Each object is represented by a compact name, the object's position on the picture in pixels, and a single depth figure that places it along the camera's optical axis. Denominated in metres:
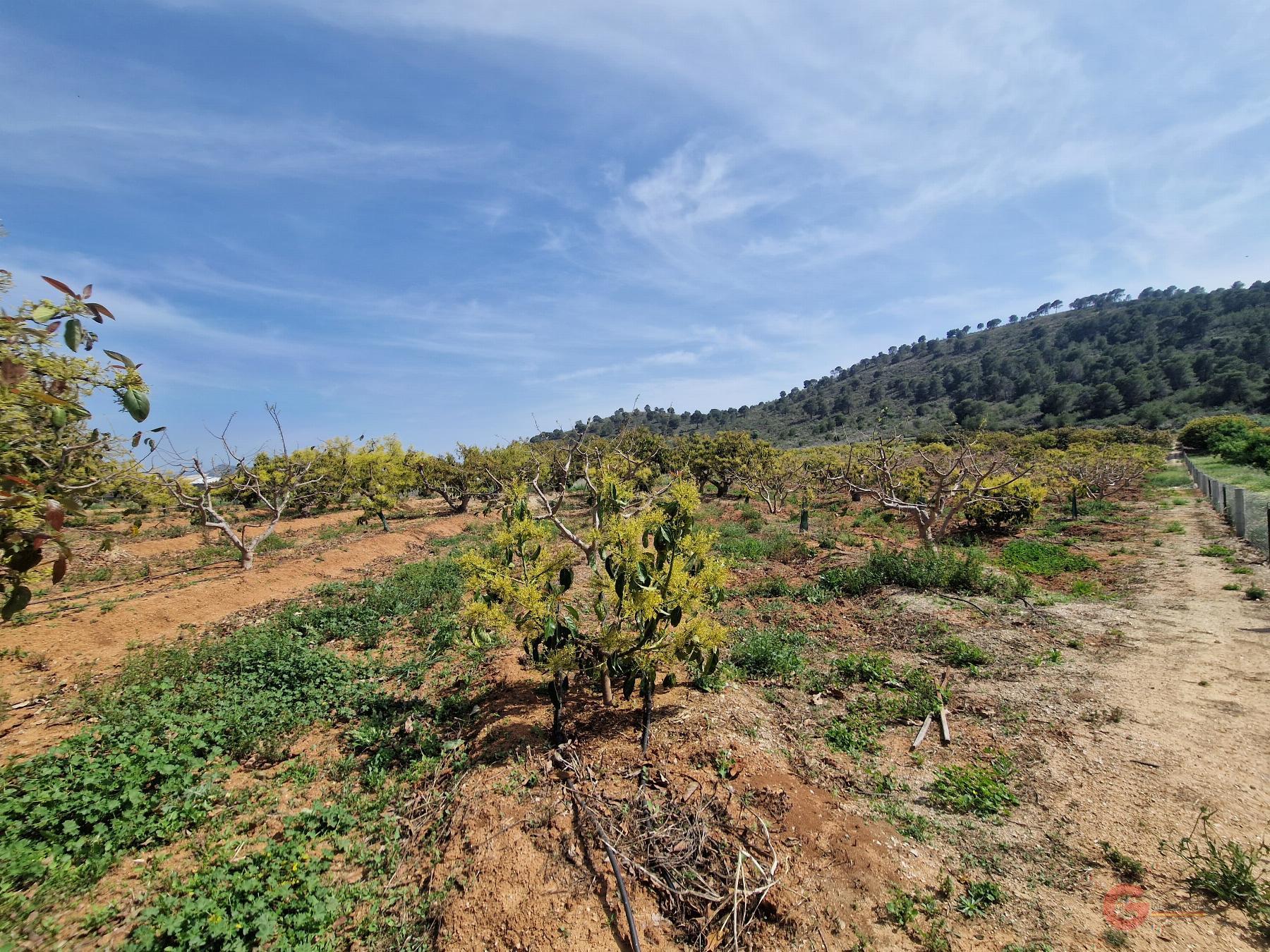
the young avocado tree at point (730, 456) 28.45
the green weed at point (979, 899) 3.33
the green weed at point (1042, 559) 11.62
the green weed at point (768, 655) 6.78
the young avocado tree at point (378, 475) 22.30
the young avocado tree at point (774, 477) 24.82
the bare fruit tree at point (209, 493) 12.80
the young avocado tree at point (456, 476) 25.08
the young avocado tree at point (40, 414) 1.41
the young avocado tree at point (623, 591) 4.29
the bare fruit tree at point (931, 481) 10.91
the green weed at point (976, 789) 4.28
